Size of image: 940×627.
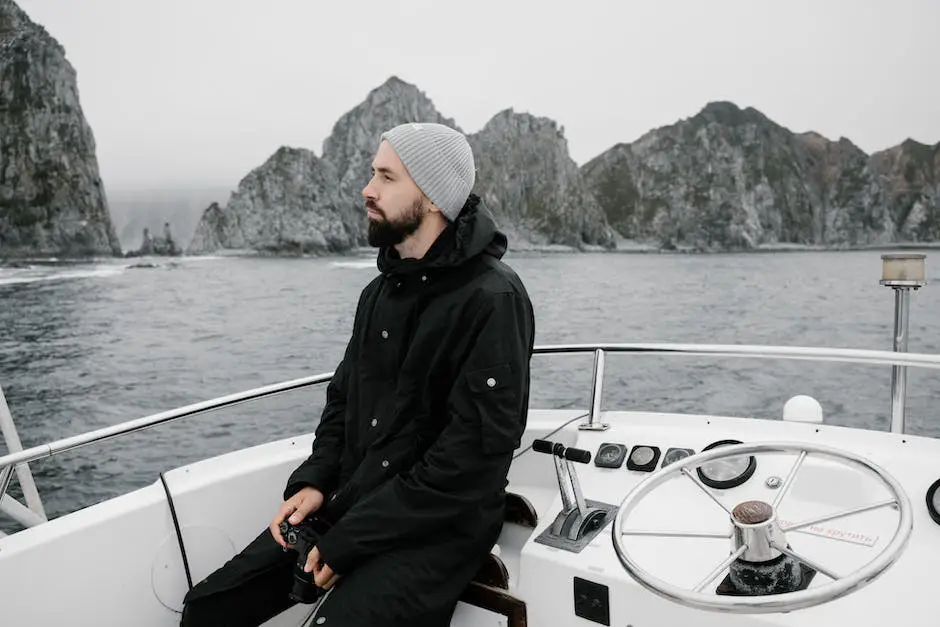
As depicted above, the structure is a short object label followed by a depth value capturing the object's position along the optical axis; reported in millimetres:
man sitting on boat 1287
